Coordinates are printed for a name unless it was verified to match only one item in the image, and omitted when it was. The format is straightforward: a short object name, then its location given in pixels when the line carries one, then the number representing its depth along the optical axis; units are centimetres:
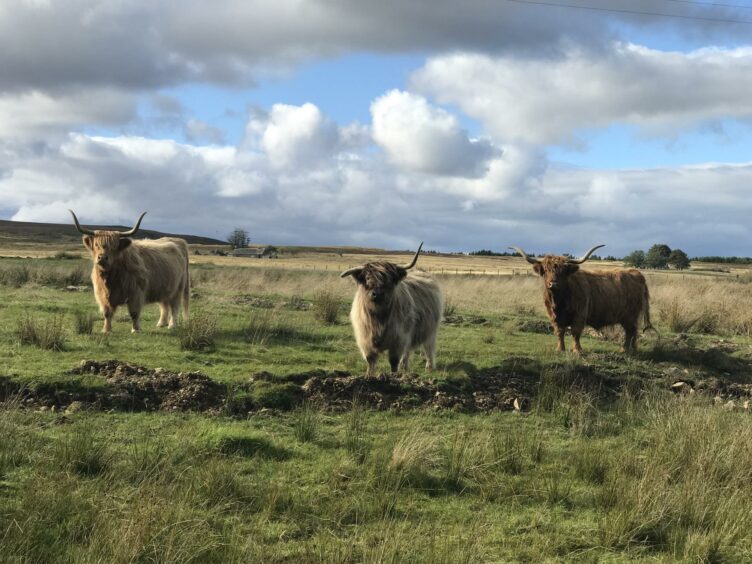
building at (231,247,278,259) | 8048
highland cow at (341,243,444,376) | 830
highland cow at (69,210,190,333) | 1074
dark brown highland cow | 1129
